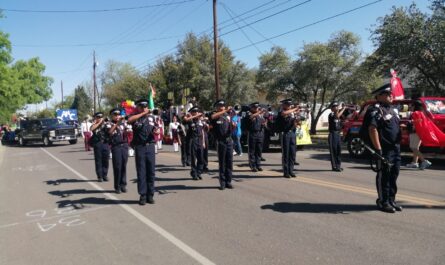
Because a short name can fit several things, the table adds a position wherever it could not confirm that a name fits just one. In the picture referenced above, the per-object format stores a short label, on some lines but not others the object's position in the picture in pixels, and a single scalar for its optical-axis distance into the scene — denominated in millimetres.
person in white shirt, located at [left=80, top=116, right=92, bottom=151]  19606
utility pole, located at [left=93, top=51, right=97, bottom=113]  52862
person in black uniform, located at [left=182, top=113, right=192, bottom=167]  10889
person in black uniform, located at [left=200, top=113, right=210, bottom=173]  10844
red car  11611
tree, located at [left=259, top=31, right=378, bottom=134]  29938
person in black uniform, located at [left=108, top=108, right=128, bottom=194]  9273
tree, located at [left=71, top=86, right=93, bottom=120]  103025
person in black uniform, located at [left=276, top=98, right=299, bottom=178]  10036
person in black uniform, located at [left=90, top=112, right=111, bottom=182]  11141
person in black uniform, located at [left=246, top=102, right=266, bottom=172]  11516
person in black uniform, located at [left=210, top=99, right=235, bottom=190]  9016
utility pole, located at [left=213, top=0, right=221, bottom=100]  25116
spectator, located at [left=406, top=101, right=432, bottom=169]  10953
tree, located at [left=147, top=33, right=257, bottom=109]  46719
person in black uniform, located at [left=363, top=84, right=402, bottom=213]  6379
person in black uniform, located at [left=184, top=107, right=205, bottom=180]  10562
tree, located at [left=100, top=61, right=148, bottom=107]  52781
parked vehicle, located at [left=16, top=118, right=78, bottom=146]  28766
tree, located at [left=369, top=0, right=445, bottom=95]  17531
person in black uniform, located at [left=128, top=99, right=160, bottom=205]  7695
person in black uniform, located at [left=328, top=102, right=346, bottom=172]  10891
